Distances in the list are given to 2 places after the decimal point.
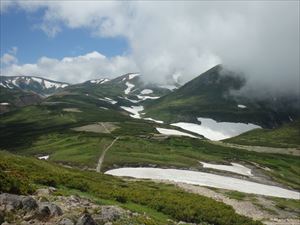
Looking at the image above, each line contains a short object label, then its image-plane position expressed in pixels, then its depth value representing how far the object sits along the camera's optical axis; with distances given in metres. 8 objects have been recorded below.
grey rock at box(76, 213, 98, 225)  15.68
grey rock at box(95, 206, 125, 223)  17.95
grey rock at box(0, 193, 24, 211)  16.48
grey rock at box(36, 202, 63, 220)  16.39
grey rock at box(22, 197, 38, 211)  16.63
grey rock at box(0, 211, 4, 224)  15.28
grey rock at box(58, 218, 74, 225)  15.80
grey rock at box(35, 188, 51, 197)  20.00
